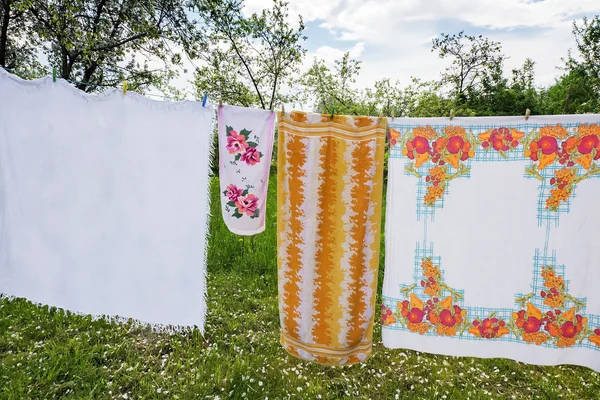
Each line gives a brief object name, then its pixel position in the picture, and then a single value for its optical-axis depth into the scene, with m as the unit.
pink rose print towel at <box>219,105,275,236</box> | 1.98
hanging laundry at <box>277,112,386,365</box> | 1.84
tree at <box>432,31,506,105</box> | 8.23
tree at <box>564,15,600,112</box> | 8.55
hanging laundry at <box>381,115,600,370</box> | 1.71
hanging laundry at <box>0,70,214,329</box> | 1.99
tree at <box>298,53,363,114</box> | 6.16
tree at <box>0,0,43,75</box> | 4.50
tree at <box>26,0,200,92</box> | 4.39
